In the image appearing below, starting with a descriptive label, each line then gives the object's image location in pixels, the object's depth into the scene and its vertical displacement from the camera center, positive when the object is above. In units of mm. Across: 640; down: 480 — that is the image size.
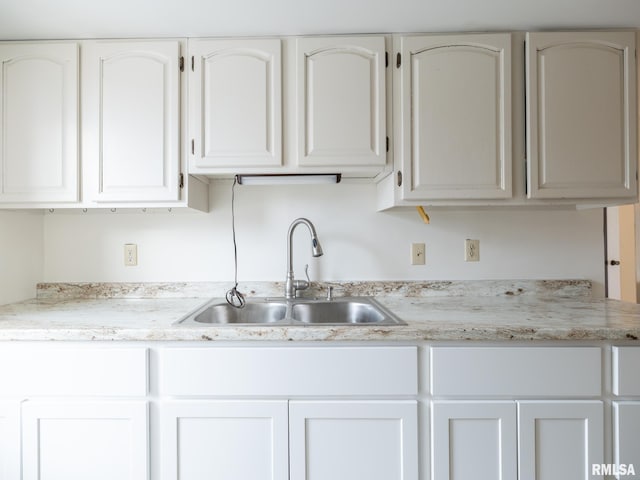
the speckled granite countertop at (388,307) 1190 -274
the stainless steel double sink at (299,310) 1699 -314
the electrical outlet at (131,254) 1843 -47
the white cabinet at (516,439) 1182 -638
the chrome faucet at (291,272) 1744 -136
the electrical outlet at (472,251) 1843 -43
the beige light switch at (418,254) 1846 -56
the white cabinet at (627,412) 1181 -551
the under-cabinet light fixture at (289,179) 1668 +298
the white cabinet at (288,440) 1192 -641
